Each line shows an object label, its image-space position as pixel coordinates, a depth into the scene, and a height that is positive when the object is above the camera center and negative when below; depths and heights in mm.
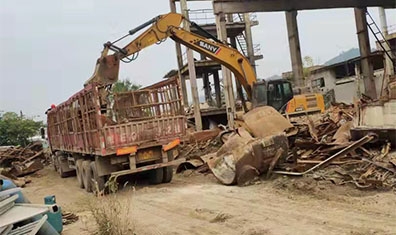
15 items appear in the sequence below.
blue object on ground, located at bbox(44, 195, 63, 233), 6777 -1426
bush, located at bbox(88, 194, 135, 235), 5828 -1301
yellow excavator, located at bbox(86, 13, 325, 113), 12242 +1638
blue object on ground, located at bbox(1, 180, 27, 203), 6512 -825
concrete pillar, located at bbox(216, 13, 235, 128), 23750 +1372
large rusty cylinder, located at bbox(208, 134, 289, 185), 9875 -1287
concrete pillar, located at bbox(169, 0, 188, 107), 33312 +4030
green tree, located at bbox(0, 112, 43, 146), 35031 +269
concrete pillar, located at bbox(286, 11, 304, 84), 26922 +3098
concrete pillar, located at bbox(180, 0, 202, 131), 28909 +1393
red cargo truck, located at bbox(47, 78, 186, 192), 10508 -298
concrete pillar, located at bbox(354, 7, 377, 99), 27766 +2244
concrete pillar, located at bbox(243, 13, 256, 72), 34625 +5113
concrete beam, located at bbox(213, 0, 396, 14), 23250 +5241
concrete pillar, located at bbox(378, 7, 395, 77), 32112 +5220
